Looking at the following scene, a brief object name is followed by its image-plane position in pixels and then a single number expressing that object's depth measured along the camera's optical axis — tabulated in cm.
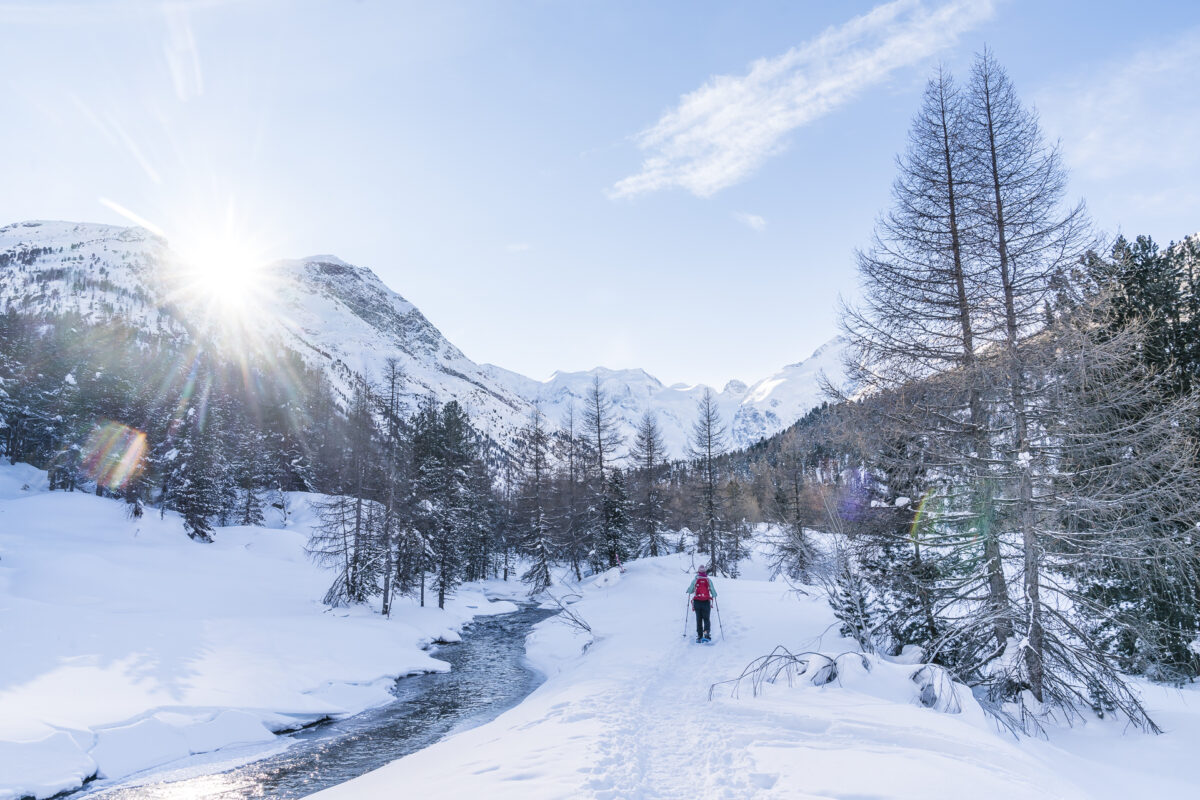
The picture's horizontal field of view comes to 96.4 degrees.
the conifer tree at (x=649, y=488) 3897
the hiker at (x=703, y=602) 1418
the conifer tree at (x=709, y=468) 3612
